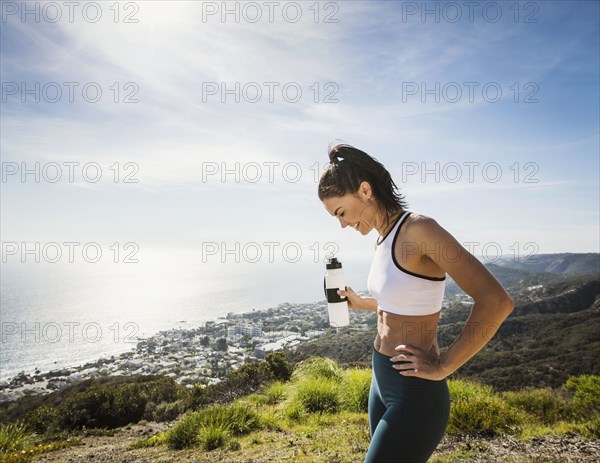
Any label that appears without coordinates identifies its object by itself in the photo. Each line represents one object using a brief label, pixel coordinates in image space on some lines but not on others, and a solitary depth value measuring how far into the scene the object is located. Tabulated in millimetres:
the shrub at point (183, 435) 5758
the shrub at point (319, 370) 8359
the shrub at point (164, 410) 9050
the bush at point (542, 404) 6383
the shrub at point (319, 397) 6982
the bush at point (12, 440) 6164
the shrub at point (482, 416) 5453
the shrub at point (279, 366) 10328
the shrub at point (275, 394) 8172
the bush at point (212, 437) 5516
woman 1348
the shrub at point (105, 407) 8938
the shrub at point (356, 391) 6988
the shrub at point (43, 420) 8750
